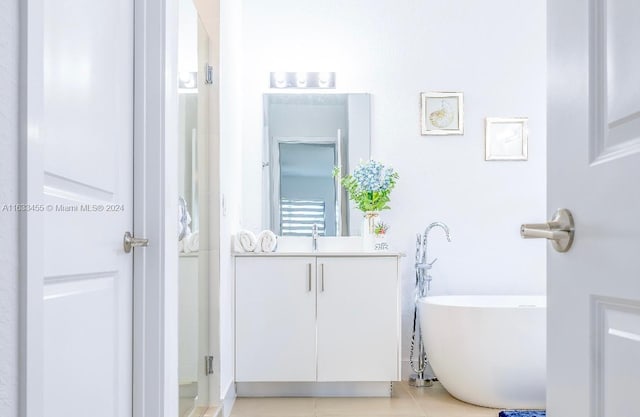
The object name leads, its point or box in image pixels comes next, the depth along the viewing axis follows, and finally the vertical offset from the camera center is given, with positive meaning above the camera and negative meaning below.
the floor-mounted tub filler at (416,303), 3.84 -0.57
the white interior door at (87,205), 1.17 +0.02
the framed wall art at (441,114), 4.08 +0.66
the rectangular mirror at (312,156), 4.08 +0.38
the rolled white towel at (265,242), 3.63 -0.17
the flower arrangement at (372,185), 3.87 +0.18
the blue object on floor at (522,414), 2.25 -0.74
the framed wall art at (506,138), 4.08 +0.50
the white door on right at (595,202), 0.73 +0.02
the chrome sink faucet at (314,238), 4.02 -0.16
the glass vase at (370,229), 3.87 -0.10
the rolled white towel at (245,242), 3.58 -0.16
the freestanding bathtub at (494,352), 3.16 -0.72
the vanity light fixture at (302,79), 4.11 +0.90
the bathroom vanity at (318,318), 3.46 -0.59
